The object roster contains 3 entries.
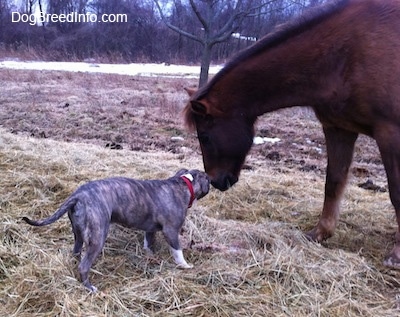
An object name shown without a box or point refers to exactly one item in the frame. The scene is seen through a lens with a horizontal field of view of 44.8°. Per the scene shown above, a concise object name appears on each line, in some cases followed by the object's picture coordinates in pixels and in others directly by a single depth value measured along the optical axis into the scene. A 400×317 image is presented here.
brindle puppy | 2.61
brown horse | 3.16
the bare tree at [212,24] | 9.36
